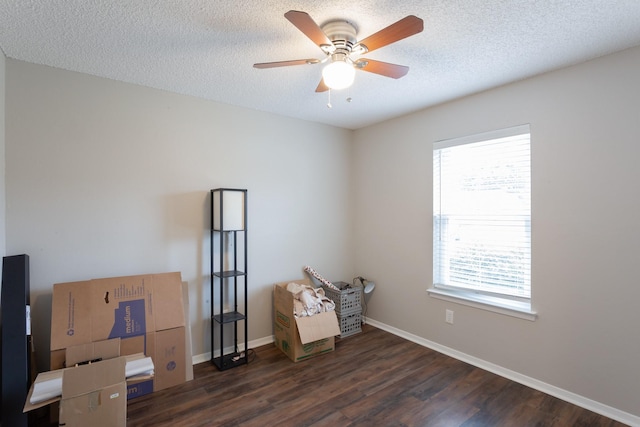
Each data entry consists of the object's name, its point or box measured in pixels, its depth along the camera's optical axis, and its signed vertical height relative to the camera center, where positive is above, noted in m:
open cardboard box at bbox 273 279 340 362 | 2.92 -1.15
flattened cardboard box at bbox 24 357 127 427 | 1.76 -1.09
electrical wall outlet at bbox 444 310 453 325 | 3.02 -1.02
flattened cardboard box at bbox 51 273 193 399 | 2.17 -0.81
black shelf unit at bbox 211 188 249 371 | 2.74 -0.60
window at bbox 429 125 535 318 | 2.55 -0.06
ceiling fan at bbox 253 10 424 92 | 1.52 +0.89
